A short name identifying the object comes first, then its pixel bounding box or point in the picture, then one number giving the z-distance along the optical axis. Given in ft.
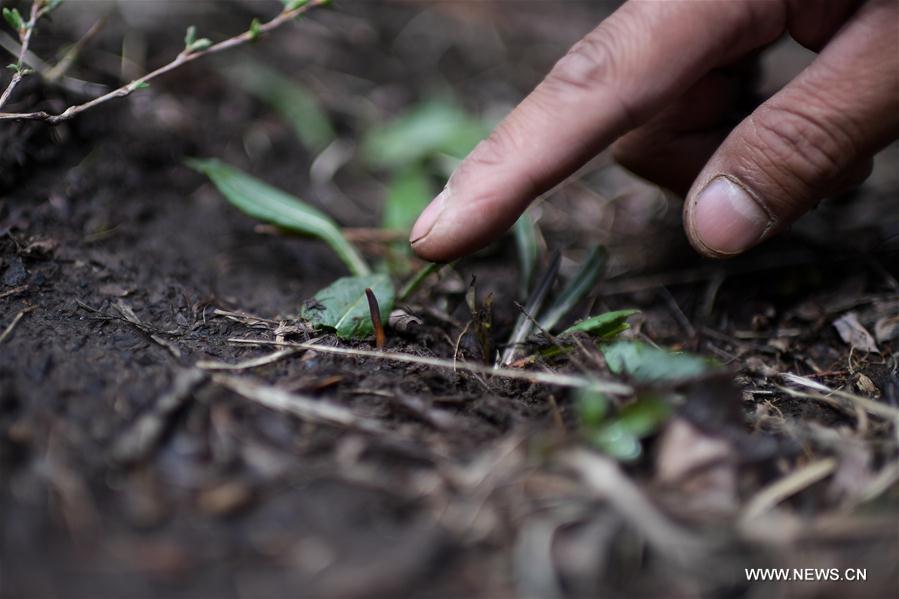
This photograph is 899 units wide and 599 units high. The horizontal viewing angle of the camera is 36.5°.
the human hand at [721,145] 0.84
